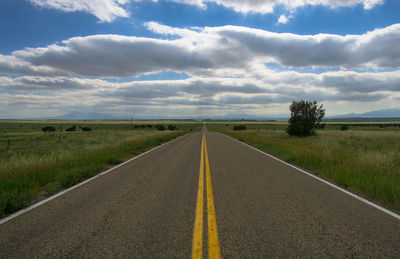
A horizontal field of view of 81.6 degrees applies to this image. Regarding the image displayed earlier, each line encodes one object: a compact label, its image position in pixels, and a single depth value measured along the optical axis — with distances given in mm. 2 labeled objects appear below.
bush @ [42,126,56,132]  57734
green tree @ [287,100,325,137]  30688
